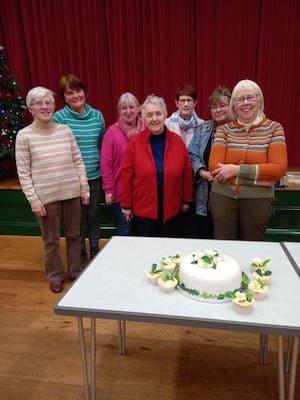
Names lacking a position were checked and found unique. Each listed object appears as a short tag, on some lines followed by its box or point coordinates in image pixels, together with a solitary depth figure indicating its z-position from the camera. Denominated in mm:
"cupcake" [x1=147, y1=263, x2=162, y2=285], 1300
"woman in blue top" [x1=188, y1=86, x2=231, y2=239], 2123
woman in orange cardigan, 1785
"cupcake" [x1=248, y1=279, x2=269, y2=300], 1179
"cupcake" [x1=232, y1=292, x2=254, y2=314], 1109
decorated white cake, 1198
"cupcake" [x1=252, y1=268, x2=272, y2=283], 1258
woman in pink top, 2385
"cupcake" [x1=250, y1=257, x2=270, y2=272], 1355
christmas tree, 3363
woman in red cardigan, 2072
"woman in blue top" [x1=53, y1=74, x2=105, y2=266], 2377
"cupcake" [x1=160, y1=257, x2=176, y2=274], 1354
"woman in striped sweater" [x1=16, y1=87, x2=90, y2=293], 2133
